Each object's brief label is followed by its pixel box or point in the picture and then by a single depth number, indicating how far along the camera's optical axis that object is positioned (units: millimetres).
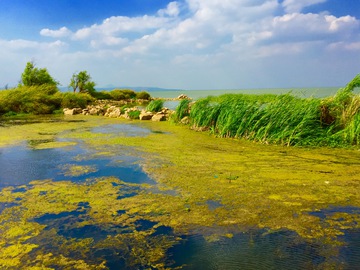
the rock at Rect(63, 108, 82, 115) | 19381
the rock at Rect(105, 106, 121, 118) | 17234
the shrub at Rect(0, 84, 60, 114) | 18672
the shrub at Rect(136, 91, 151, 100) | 35731
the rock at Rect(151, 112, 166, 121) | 14720
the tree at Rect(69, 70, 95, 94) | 29002
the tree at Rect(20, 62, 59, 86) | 23969
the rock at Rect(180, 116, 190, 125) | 12539
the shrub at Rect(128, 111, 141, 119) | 15986
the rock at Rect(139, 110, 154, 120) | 15445
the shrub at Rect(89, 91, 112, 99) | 29988
